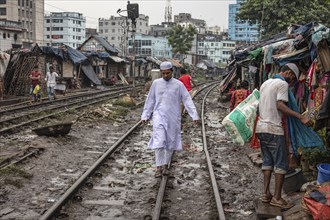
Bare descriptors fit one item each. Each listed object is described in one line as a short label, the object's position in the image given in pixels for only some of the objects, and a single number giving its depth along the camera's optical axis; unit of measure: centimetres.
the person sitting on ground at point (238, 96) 1218
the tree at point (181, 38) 7112
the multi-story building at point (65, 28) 11299
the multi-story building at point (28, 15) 8438
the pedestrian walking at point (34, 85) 2005
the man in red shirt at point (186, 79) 1430
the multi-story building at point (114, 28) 12550
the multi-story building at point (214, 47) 11400
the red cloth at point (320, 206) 453
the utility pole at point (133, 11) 2825
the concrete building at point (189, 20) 13575
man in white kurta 714
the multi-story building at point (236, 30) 12338
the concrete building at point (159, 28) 12053
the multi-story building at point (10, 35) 5084
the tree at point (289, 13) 2378
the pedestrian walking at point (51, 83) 2084
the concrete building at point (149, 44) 9756
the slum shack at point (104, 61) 3969
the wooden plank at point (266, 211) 530
